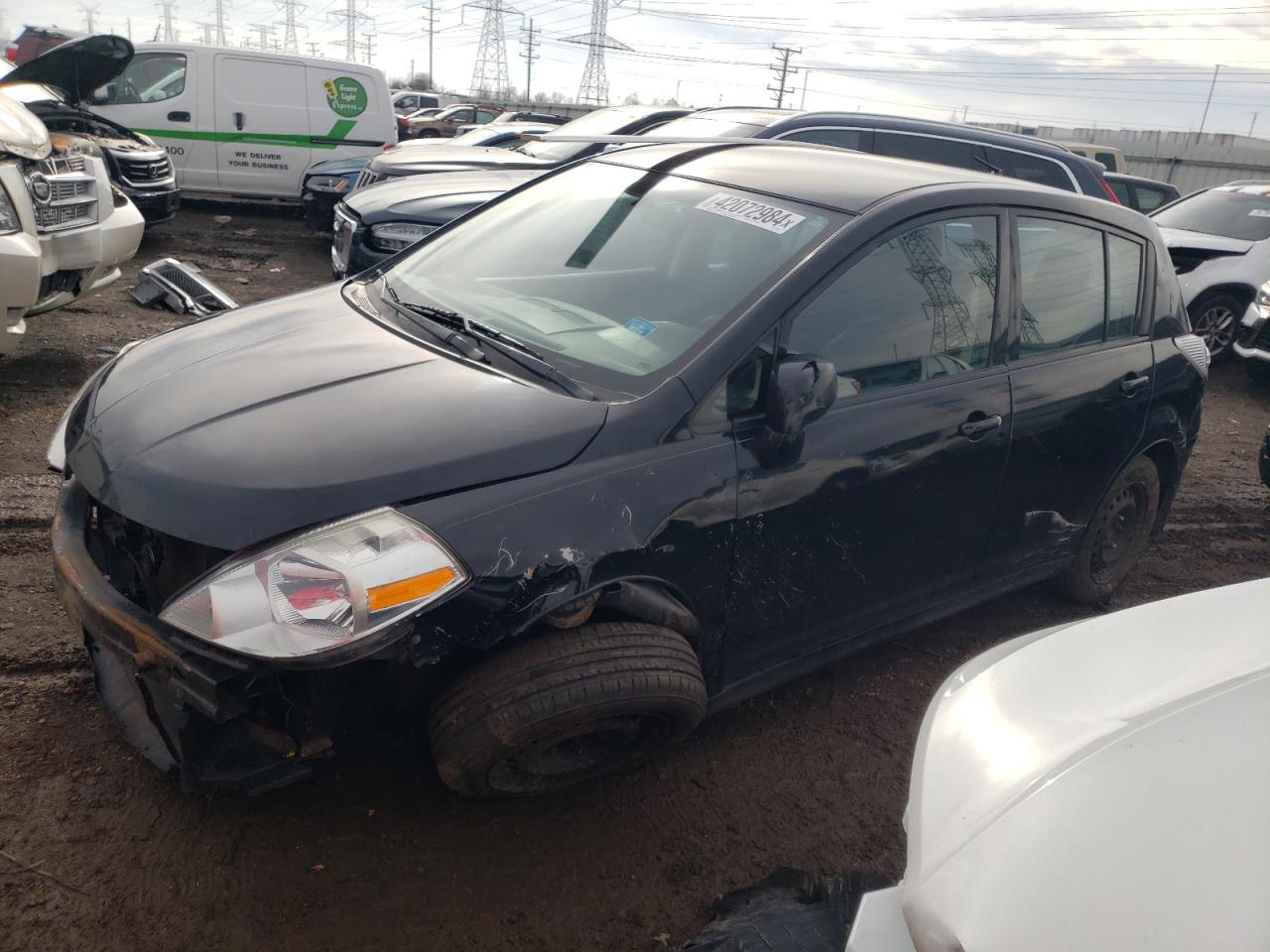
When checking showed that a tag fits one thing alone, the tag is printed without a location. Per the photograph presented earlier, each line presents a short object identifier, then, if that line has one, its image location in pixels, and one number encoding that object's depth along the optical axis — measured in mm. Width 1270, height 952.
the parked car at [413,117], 21156
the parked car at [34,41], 17844
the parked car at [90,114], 6441
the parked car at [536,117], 16641
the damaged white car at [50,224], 4594
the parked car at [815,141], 6520
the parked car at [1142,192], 10070
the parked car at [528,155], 8070
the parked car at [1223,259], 8914
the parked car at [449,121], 21672
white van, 11141
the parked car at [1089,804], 1264
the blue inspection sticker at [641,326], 2615
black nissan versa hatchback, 2041
